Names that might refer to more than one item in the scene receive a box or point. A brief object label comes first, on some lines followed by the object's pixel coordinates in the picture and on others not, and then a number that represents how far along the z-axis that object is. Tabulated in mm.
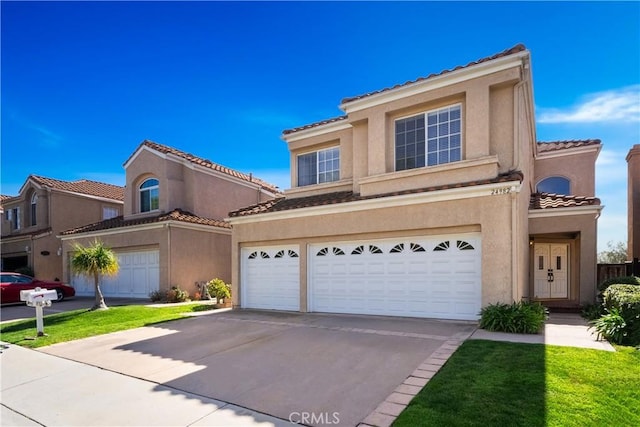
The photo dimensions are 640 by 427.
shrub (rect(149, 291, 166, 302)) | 16969
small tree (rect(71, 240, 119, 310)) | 13867
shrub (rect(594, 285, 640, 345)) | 7238
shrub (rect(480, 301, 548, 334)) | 8258
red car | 17172
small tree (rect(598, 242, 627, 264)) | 33912
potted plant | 14867
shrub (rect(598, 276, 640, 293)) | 11641
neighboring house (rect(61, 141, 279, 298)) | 17781
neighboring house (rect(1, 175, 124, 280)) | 23234
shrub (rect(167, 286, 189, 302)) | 16734
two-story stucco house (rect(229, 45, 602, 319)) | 9688
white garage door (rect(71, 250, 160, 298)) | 18141
